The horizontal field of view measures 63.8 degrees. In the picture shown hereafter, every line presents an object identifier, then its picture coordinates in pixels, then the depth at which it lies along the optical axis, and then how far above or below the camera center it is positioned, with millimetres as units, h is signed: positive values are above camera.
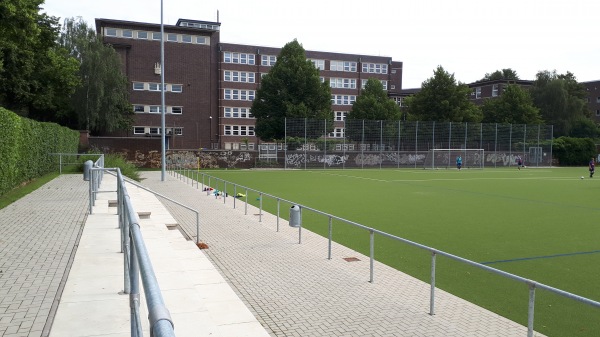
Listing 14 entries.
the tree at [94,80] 51781 +6814
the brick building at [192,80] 62656 +8939
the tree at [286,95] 60062 +6243
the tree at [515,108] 72562 +5878
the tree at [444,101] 68188 +6442
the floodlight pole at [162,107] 28650 +2217
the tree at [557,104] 82500 +7611
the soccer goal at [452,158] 55875 -1367
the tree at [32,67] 23411 +5260
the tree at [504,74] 111912 +17027
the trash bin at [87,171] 11938 -712
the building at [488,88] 90500 +11369
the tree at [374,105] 69900 +5894
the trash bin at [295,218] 11008 -1671
